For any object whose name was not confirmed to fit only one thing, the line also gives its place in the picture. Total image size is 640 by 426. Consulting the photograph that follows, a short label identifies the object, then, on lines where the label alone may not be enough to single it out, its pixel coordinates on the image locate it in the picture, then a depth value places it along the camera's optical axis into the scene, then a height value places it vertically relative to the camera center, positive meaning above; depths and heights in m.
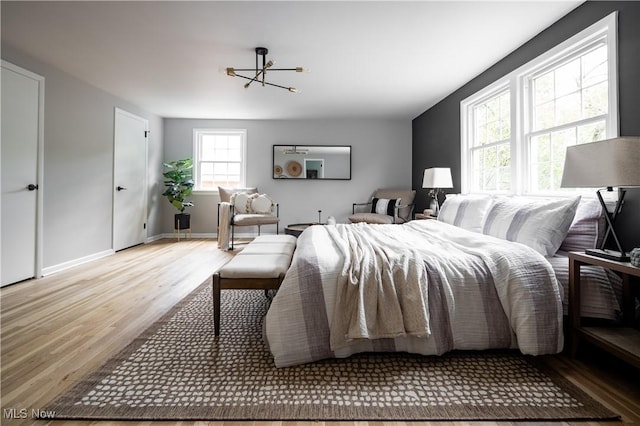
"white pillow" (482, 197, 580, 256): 2.06 -0.03
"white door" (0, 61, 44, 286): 3.03 +0.46
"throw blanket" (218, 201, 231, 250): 5.05 -0.14
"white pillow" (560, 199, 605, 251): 2.06 -0.07
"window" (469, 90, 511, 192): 3.49 +0.88
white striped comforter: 1.66 -0.49
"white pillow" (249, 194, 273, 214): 5.48 +0.21
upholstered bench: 1.93 -0.36
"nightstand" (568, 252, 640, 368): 1.46 -0.59
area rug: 1.33 -0.82
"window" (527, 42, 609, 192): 2.36 +0.90
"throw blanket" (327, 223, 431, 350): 1.63 -0.44
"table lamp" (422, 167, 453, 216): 4.02 +0.51
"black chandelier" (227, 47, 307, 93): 3.17 +1.65
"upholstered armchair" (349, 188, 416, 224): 5.47 +0.19
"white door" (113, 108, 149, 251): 4.79 +0.58
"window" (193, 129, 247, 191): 6.39 +1.13
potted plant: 5.82 +0.52
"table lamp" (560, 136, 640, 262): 1.51 +0.27
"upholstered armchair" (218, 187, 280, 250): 5.11 +0.10
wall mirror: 6.34 +1.14
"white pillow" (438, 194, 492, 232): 2.87 +0.07
